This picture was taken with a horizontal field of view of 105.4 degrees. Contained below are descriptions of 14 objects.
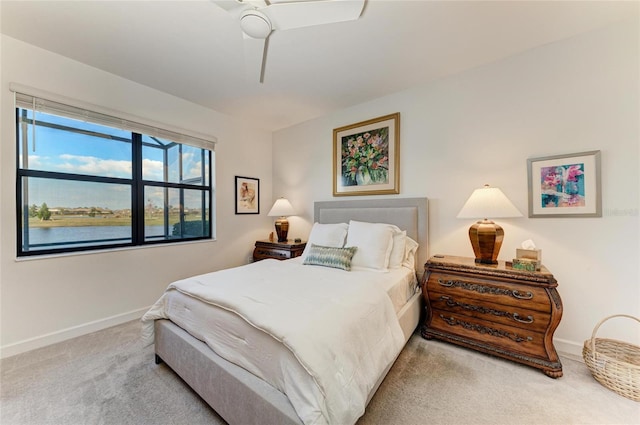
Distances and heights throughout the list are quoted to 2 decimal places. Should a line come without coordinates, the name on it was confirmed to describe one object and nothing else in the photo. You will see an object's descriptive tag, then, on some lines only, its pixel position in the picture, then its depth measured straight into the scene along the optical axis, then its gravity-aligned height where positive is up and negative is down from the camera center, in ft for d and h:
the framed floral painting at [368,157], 9.88 +2.33
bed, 3.59 -2.47
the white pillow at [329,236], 9.11 -0.95
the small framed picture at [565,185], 6.55 +0.69
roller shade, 7.06 +3.27
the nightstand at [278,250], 11.54 -1.89
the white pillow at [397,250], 8.29 -1.36
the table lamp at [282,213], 12.43 -0.09
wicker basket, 5.06 -3.50
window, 7.37 +1.12
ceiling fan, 4.70 +4.01
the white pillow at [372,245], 7.94 -1.17
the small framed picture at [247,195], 12.62 +0.86
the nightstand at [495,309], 5.89 -2.63
